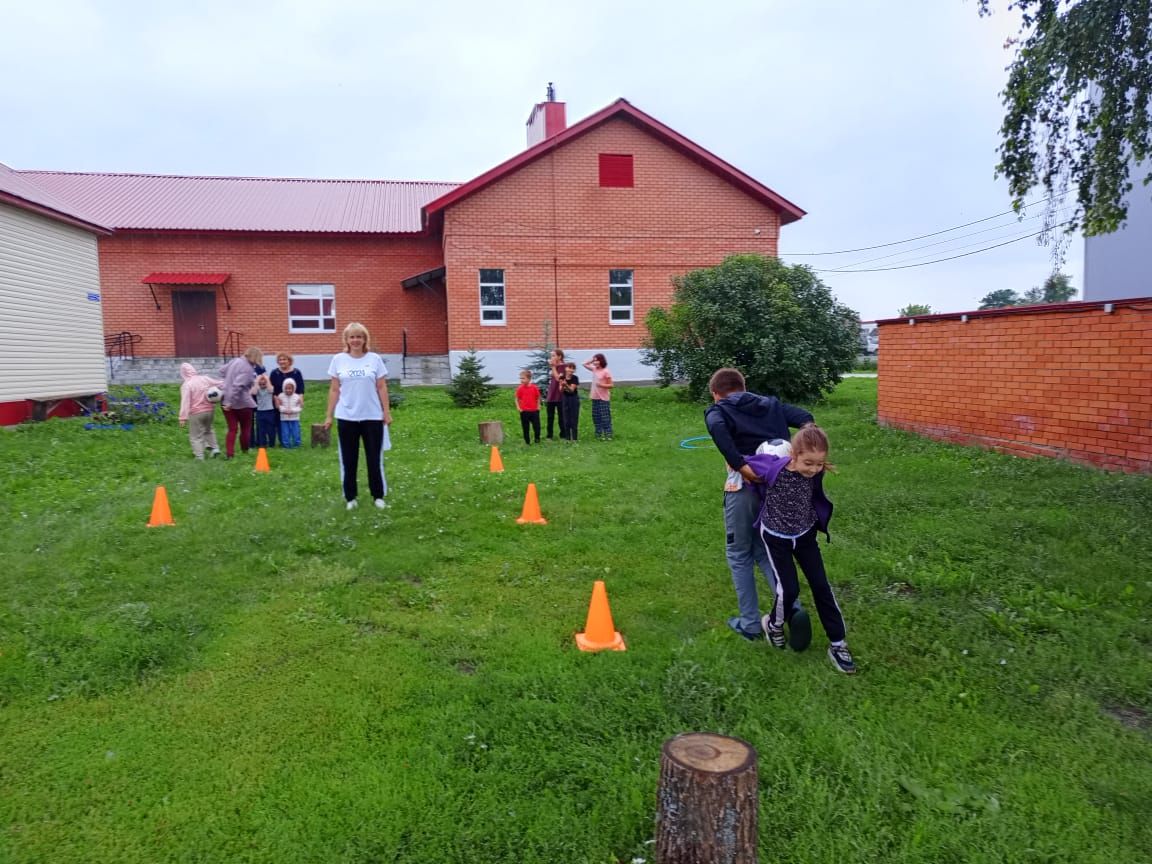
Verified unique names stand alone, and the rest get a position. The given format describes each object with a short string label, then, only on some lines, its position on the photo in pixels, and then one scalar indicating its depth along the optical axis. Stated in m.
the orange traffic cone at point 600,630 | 4.54
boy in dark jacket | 4.57
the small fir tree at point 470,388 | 17.70
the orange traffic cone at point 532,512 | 7.32
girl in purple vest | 4.23
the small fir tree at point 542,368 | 17.52
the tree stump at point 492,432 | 12.71
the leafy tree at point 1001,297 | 77.62
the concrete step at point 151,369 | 23.41
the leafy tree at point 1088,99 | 6.58
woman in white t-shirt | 7.26
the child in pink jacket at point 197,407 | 10.84
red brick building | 22.23
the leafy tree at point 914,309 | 60.73
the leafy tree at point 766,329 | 16.58
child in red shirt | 12.30
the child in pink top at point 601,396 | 12.74
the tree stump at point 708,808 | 2.43
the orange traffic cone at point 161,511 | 7.25
